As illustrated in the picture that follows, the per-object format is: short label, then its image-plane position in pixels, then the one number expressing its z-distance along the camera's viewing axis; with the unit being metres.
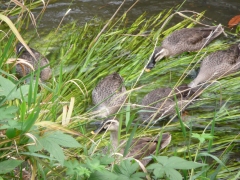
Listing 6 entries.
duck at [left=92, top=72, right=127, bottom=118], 11.23
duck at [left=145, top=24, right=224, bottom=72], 13.34
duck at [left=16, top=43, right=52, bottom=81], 11.96
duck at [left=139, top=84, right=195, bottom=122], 10.85
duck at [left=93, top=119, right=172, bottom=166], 9.05
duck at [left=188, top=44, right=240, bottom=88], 12.48
